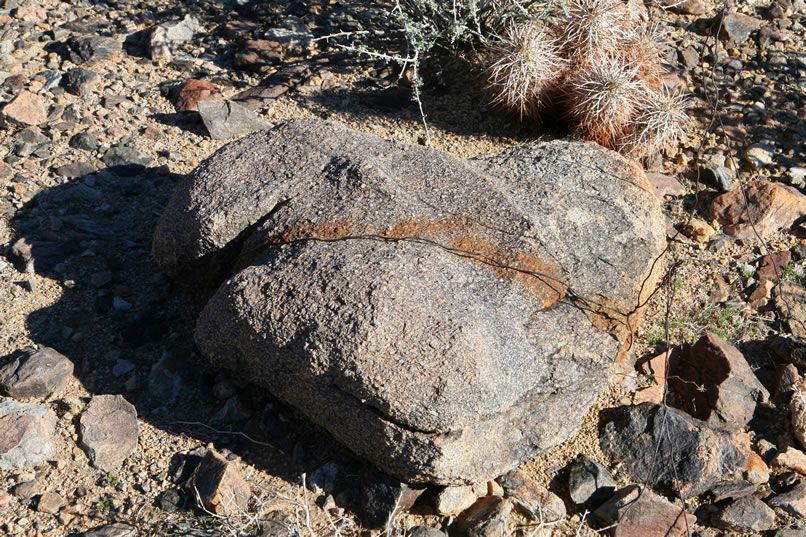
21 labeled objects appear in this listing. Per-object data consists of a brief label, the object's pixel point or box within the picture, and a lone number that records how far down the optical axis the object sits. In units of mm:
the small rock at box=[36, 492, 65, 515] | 3025
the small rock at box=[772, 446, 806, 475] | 3301
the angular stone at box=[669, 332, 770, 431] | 3457
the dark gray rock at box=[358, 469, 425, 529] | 2975
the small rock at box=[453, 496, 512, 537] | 2928
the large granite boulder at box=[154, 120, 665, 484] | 2816
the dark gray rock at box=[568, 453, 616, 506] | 3158
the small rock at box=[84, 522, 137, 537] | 2930
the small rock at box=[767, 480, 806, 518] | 3143
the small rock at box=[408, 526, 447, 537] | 2963
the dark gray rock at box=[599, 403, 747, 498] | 3195
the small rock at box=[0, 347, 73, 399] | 3355
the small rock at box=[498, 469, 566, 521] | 3047
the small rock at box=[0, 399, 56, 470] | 3148
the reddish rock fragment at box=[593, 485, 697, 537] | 3020
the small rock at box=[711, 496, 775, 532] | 3094
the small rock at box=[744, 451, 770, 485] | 3252
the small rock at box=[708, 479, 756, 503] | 3176
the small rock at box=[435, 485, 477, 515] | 3010
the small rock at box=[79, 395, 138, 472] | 3201
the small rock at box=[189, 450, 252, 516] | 2984
